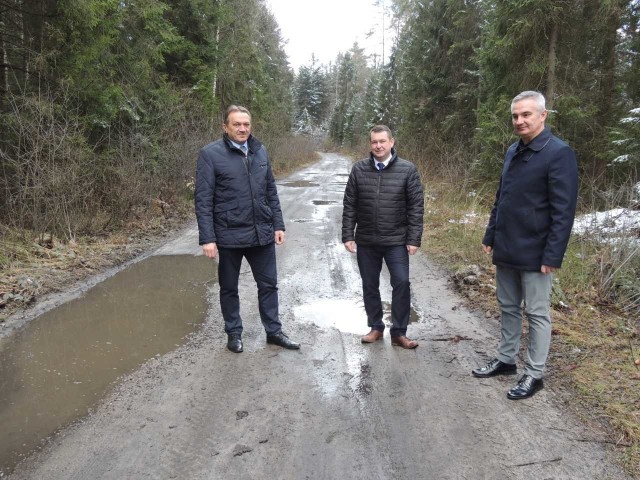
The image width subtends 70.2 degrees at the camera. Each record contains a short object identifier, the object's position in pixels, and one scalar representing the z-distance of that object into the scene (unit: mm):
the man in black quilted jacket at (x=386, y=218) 4160
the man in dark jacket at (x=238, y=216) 3953
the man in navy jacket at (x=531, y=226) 3139
